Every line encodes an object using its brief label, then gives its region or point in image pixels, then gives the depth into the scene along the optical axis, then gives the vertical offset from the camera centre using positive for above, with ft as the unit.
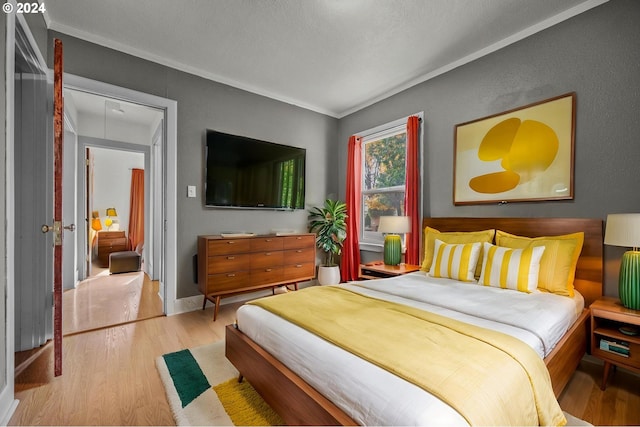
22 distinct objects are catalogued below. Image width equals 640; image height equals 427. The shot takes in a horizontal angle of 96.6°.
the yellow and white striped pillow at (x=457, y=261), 7.74 -1.34
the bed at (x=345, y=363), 3.42 -2.33
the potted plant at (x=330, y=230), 13.58 -0.88
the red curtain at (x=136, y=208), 21.48 +0.20
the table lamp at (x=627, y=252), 5.64 -0.78
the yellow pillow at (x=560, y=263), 6.67 -1.16
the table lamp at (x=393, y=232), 10.52 -0.71
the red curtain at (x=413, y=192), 10.80 +0.81
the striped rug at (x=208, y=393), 4.92 -3.57
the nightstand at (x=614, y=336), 5.60 -2.46
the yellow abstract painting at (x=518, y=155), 7.55 +1.75
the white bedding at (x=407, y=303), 2.96 -1.94
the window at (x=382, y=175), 12.20 +1.71
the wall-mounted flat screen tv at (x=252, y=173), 10.98 +1.62
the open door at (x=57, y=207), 6.14 +0.07
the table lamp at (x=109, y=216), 21.08 -0.42
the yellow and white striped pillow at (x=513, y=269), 6.69 -1.32
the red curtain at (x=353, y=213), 13.61 -0.02
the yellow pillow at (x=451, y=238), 8.27 -0.76
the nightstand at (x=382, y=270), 9.68 -1.98
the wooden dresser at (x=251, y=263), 9.66 -1.92
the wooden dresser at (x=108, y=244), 18.83 -2.24
